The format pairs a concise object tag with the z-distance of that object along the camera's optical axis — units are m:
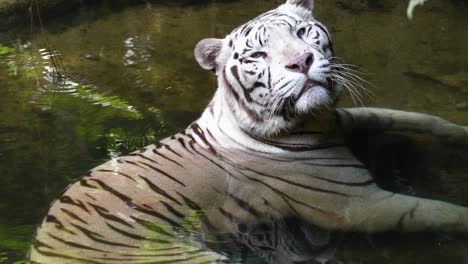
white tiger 3.43
